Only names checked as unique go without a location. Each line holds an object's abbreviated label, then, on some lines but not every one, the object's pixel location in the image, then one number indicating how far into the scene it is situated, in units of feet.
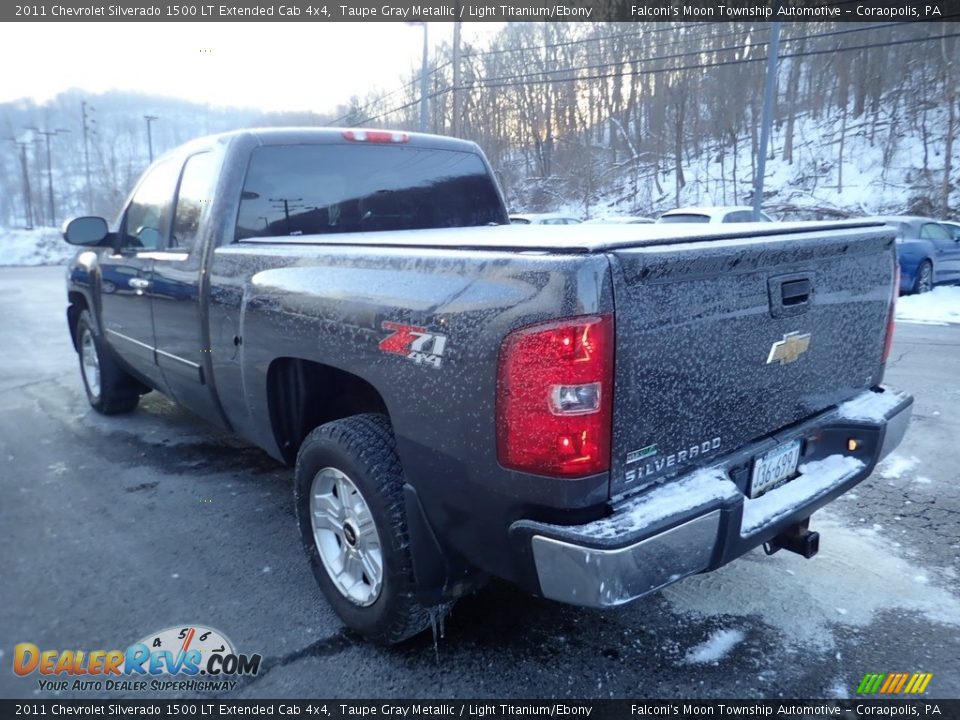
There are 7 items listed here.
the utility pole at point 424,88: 64.65
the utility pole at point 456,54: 67.36
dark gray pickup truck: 6.22
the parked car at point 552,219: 54.80
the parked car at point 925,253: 42.45
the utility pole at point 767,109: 51.64
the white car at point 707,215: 42.75
